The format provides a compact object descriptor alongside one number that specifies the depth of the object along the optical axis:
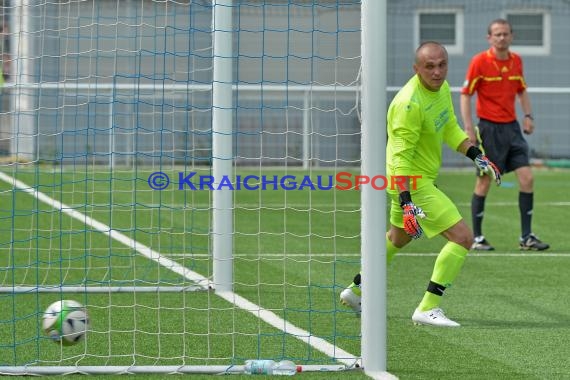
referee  24.19
